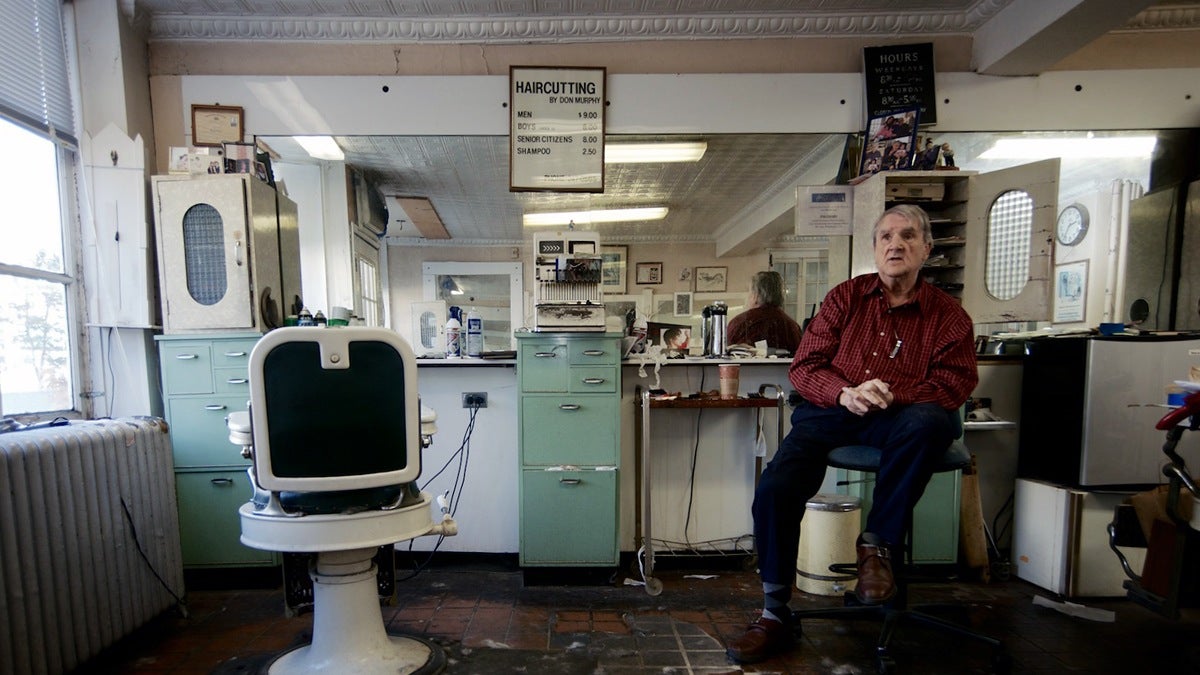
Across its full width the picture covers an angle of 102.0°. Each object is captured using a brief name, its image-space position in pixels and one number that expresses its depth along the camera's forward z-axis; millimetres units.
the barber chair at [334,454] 1371
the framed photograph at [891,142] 2482
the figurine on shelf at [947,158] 2541
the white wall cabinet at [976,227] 2383
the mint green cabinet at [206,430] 2254
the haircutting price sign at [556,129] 2561
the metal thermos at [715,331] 2650
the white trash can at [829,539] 2221
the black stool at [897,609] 1633
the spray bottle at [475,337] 2629
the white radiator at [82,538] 1499
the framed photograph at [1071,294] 3000
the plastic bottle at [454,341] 2668
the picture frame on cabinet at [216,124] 2520
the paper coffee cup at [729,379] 2420
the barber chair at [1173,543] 1690
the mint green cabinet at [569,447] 2326
